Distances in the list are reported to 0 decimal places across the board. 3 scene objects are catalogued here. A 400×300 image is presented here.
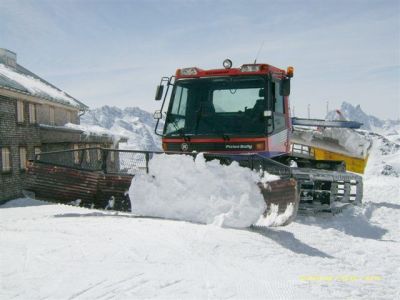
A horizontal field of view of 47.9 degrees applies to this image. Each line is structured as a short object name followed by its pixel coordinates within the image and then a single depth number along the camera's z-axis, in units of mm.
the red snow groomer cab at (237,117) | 7844
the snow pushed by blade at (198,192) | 6363
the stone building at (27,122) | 19109
